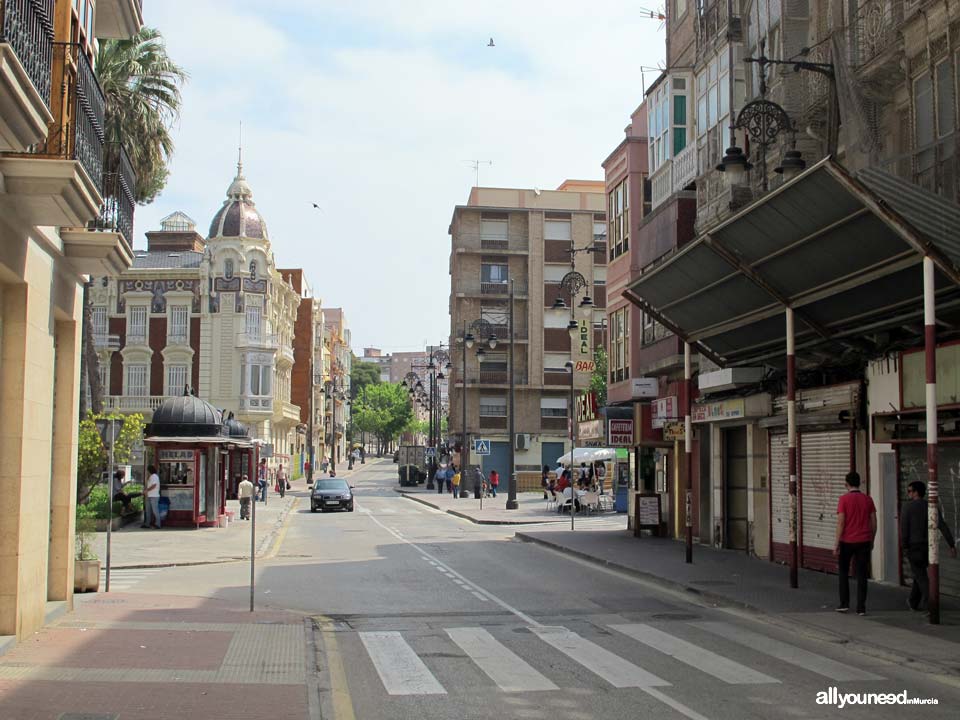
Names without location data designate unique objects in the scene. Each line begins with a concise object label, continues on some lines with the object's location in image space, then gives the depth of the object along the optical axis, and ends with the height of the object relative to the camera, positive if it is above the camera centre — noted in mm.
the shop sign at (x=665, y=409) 25031 +1011
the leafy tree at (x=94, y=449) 27094 +11
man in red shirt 13281 -1053
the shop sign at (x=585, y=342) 52422 +5992
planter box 15812 -1887
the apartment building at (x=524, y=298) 76562 +11110
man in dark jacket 12992 -1031
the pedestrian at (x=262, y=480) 50625 -1512
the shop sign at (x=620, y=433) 28594 +485
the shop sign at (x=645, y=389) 27781 +1627
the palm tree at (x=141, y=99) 29953 +10152
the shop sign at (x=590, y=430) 31719 +636
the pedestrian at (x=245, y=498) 35822 -1665
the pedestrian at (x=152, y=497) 30531 -1368
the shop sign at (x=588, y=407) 35625 +1513
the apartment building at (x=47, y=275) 9898 +1924
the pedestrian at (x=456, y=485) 59031 -1917
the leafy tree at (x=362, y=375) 190125 +13700
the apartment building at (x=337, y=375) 123856 +9720
